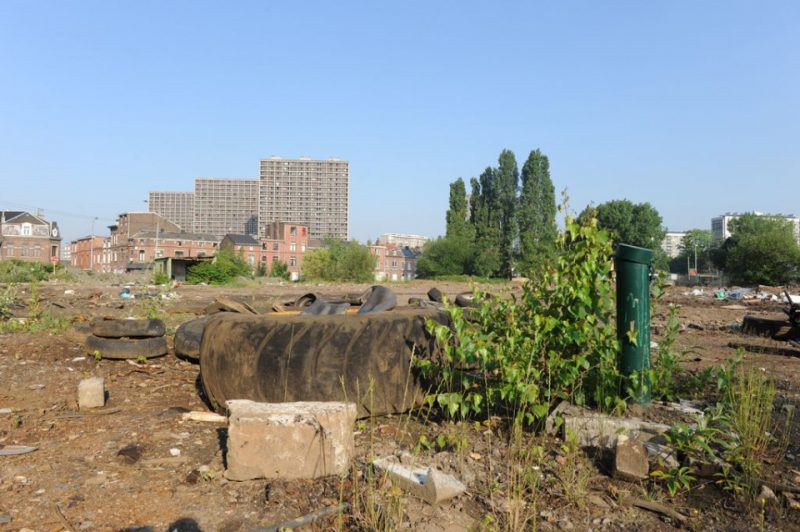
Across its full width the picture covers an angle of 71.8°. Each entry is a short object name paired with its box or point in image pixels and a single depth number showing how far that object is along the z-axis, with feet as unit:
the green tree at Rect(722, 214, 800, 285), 154.81
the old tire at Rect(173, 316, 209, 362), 20.47
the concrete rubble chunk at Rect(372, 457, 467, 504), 8.61
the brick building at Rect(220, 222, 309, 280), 318.45
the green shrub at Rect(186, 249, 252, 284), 128.47
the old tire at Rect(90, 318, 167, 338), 21.12
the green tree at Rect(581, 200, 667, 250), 212.29
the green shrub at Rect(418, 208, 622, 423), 11.62
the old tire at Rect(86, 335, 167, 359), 20.57
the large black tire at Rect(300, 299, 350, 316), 18.61
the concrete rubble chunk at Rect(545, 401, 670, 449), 10.67
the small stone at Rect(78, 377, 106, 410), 14.98
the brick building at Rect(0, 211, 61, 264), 274.36
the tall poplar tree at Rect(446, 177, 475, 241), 228.02
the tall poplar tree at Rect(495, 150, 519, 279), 215.10
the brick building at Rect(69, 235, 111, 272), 366.20
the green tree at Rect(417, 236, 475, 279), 221.05
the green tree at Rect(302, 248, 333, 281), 216.49
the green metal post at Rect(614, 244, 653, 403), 11.80
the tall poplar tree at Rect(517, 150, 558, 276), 205.26
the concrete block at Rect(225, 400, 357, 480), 9.61
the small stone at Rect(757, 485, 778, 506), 8.70
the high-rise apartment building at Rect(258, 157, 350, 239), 598.34
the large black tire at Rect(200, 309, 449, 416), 12.99
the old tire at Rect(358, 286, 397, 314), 17.92
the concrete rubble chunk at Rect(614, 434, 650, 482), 9.52
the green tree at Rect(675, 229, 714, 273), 301.22
